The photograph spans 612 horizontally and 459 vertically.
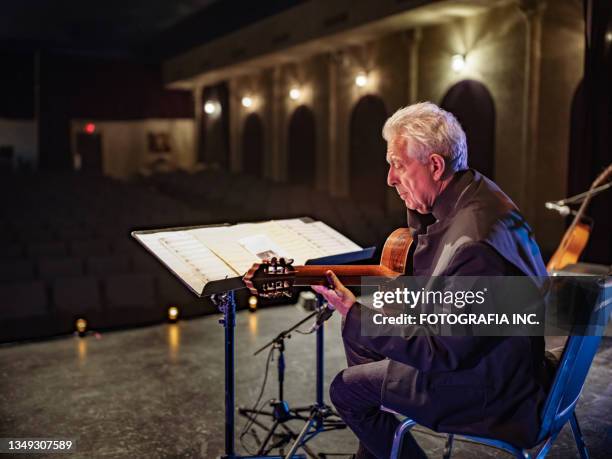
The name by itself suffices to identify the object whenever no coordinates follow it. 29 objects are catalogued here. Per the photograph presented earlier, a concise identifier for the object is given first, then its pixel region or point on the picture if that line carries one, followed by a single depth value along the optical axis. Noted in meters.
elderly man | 1.47
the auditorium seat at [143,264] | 5.35
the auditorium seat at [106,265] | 5.16
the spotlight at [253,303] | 4.82
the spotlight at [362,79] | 10.62
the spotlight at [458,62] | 8.59
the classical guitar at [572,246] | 4.78
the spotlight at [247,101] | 14.74
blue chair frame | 1.52
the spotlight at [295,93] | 12.72
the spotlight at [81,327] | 4.21
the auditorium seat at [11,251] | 5.38
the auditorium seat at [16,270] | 4.81
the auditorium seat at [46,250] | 5.50
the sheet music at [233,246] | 1.97
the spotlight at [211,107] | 16.83
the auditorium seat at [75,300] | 4.57
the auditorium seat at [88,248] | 5.56
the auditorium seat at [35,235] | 6.02
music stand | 1.90
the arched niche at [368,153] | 10.48
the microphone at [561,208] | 4.52
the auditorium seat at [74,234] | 6.09
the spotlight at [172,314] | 4.55
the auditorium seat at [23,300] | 4.40
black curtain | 5.66
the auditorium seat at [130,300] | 4.80
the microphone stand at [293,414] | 2.47
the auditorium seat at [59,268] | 4.96
